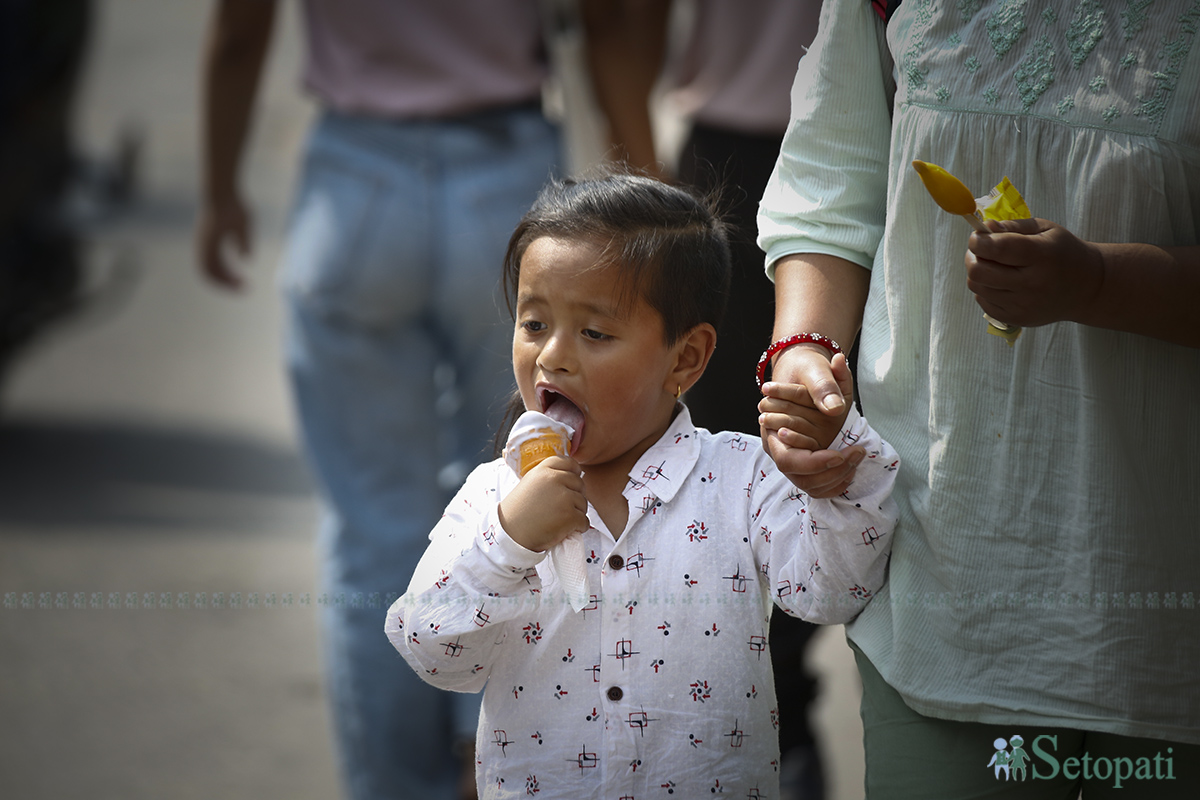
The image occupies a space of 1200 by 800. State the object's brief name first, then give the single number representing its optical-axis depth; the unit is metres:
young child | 4.18
